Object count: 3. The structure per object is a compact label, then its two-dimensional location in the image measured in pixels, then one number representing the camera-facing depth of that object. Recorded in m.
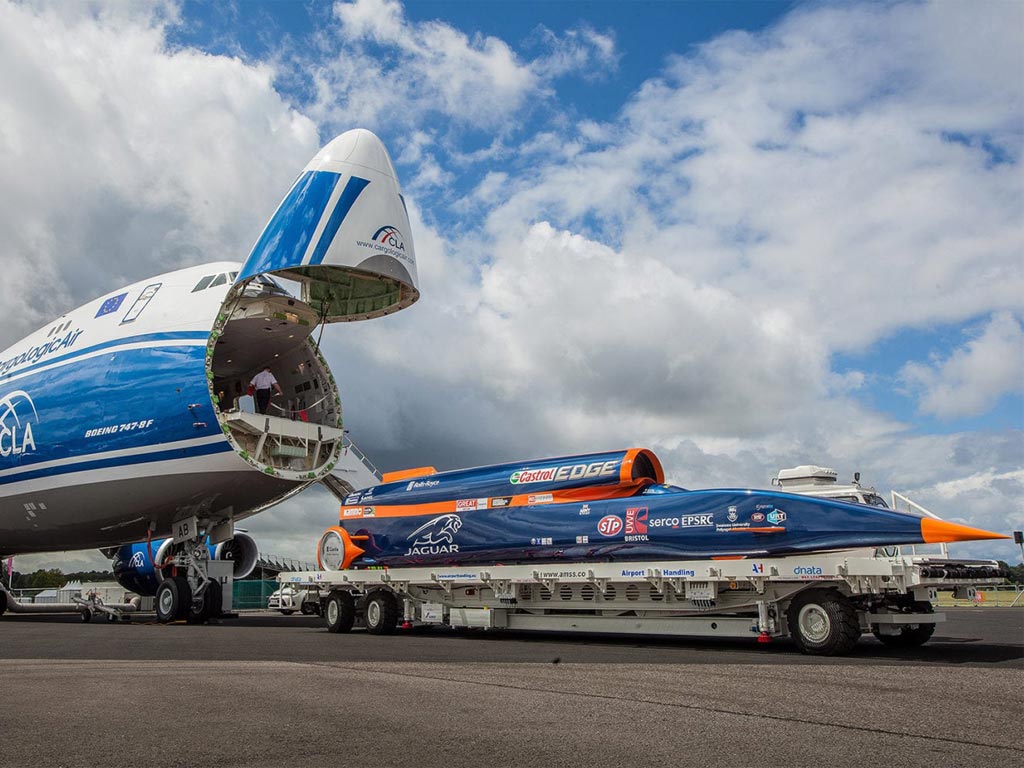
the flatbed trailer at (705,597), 11.84
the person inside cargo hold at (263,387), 20.58
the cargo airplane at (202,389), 17.92
